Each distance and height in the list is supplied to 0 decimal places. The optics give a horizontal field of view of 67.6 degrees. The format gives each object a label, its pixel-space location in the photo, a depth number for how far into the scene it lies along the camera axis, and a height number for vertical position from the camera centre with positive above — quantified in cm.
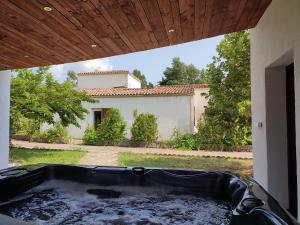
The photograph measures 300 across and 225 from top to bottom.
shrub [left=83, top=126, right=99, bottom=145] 949 -70
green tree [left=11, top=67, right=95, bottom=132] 631 +68
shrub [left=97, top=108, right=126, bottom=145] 934 -42
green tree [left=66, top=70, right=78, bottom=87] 2755 +562
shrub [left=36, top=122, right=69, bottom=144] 983 -64
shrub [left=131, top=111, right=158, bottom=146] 914 -39
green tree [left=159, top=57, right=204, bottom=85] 2068 +436
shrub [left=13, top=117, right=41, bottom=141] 983 -43
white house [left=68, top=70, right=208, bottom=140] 999 +70
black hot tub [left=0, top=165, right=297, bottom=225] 215 -89
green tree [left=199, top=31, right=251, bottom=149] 536 +91
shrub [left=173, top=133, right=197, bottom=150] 853 -82
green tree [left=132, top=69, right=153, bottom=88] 2458 +500
